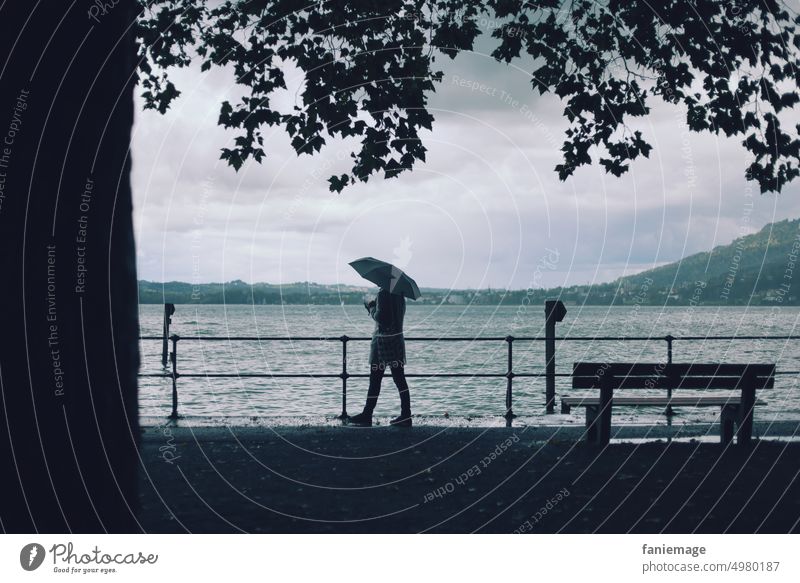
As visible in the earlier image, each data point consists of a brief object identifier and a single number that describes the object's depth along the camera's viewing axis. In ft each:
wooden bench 24.93
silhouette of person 30.19
